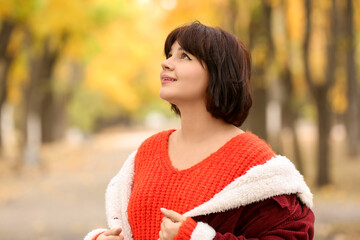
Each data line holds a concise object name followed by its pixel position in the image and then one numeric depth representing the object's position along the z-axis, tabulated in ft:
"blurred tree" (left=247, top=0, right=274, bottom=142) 43.09
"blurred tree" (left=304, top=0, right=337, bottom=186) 39.37
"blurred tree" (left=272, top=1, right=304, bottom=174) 43.80
